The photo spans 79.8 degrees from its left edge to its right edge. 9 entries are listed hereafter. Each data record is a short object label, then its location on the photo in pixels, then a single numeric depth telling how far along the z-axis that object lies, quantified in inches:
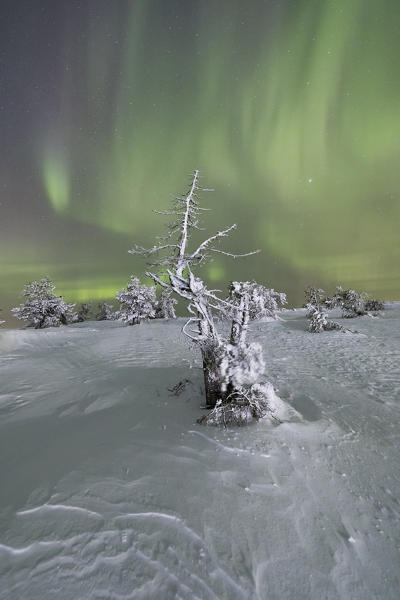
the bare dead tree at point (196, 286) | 228.1
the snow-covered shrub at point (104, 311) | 1989.2
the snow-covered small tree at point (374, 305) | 1090.7
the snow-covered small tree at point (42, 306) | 1251.8
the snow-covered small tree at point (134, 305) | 1165.7
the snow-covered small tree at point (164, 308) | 1556.3
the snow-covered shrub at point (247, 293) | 253.9
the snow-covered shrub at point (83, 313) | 1970.7
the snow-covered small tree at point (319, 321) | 684.7
